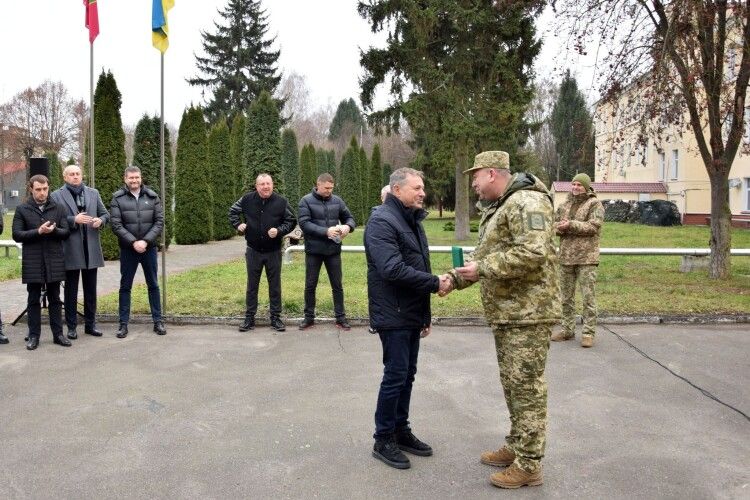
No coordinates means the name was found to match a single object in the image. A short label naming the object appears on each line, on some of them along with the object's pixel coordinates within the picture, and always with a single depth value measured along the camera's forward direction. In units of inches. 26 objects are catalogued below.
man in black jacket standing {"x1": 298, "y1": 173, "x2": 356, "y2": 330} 326.6
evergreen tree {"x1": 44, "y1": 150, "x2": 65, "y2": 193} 1567.4
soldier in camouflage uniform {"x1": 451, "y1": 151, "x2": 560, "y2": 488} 144.3
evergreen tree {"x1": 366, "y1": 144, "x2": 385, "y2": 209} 1535.4
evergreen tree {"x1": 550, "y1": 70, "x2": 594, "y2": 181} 2522.1
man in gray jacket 299.7
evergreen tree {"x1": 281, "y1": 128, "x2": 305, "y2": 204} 1163.9
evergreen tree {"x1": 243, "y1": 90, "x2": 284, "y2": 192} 767.1
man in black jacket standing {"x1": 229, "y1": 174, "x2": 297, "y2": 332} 321.4
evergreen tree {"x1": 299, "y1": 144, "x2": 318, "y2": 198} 1337.4
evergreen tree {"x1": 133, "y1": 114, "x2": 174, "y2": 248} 717.3
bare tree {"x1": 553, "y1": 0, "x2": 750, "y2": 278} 441.4
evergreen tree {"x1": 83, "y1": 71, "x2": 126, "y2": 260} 644.7
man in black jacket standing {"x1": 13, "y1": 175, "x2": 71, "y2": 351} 279.4
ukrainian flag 352.8
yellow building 1218.6
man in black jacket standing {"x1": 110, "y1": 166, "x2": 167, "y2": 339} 309.7
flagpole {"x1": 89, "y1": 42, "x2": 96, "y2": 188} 363.4
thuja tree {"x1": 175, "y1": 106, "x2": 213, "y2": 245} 870.4
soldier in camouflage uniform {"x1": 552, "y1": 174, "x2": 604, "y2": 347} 285.6
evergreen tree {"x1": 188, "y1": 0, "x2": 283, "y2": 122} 1759.4
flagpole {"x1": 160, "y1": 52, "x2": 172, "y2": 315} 345.4
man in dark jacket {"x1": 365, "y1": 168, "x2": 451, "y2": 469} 155.9
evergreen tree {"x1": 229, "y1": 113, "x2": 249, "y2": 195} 1048.2
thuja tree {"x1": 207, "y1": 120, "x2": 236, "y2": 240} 978.1
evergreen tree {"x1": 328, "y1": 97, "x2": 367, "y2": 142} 3201.3
